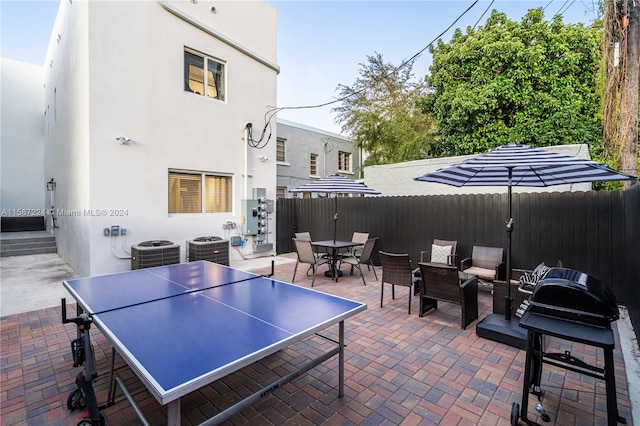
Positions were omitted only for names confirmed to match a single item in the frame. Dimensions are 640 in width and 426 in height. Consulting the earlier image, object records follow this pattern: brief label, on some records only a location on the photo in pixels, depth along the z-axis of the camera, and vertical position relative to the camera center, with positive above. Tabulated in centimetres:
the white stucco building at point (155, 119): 638 +220
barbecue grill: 204 -85
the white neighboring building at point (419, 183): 739 +100
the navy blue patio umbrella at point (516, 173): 329 +45
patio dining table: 675 -106
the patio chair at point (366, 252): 657 -98
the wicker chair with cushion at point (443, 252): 652 -98
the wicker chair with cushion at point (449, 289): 412 -116
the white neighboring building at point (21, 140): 1220 +286
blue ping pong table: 159 -82
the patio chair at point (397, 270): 474 -101
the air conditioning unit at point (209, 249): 729 -102
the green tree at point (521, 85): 1028 +438
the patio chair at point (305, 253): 628 -95
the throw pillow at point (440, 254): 661 -102
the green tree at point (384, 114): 1400 +463
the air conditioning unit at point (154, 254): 629 -97
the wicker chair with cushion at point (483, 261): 579 -109
